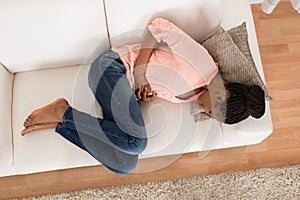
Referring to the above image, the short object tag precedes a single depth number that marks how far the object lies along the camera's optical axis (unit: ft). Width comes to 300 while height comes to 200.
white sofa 4.04
